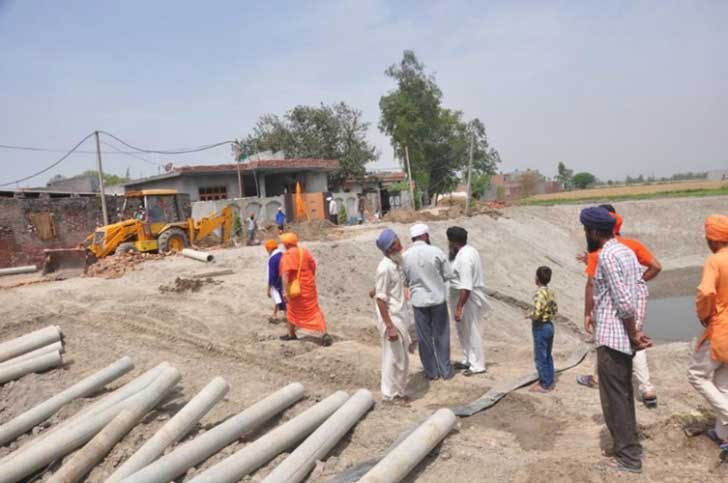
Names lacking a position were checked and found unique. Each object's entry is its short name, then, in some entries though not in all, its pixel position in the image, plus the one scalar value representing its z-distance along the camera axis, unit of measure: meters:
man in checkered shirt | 3.29
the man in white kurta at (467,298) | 5.71
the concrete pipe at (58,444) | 3.94
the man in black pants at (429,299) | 5.38
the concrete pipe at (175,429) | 3.79
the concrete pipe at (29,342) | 6.48
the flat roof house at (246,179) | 23.77
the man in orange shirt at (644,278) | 4.30
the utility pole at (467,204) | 25.84
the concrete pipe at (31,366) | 5.96
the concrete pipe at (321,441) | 3.60
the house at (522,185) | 58.78
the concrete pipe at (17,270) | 15.90
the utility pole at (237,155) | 23.14
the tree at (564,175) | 93.69
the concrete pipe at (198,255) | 13.76
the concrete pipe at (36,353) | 6.20
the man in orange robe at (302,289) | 7.05
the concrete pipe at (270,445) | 3.53
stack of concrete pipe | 6.03
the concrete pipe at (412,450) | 3.29
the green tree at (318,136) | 37.72
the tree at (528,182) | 63.88
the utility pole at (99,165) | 18.43
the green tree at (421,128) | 37.38
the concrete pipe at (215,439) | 3.55
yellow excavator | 14.71
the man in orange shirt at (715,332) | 3.40
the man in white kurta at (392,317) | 5.05
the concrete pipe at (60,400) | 4.84
